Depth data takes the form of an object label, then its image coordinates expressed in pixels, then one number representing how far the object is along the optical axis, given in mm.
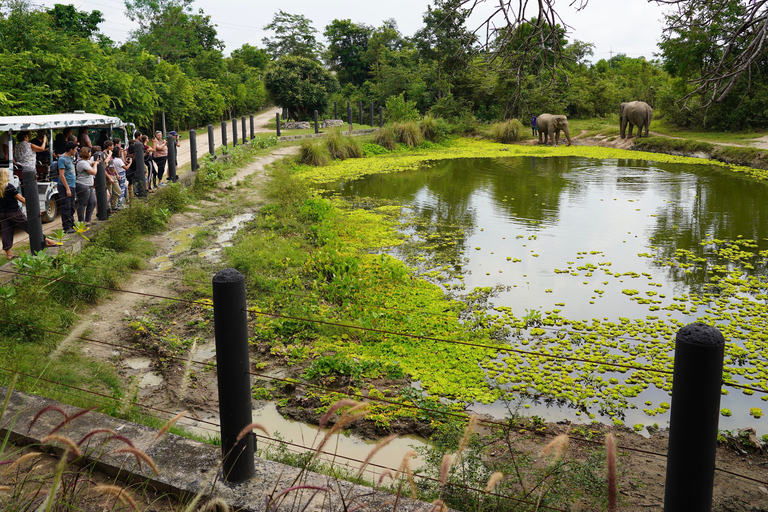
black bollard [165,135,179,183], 13297
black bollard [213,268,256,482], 2686
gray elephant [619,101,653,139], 25578
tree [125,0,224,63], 34828
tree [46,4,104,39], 25078
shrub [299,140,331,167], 20219
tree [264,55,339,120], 30531
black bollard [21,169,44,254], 7273
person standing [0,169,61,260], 7539
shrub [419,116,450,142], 27484
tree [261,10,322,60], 40438
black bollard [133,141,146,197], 11234
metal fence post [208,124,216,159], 17481
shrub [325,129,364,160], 22016
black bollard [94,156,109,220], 9398
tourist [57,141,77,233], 8570
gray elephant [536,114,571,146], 26906
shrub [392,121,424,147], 25828
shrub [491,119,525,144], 28891
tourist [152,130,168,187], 12836
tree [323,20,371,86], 45219
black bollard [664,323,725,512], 1984
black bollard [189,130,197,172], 14828
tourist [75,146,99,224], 9000
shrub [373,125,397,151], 24766
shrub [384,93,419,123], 28703
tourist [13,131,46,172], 8945
